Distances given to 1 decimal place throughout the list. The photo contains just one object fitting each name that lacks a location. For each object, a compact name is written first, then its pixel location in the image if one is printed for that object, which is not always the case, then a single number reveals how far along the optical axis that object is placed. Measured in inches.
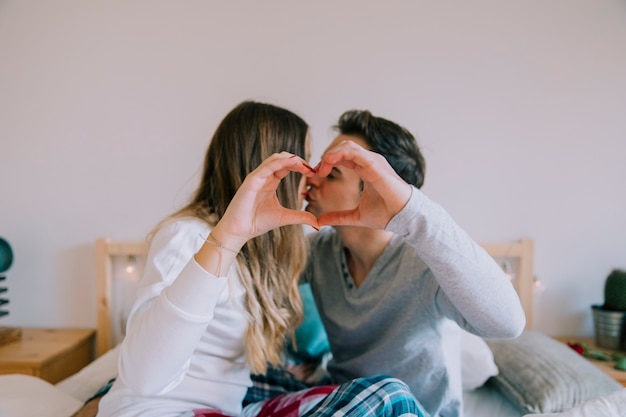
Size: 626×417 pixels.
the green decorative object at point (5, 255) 68.3
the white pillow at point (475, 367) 54.2
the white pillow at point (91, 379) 53.9
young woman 29.4
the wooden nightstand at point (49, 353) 60.8
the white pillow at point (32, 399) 43.9
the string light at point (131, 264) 73.7
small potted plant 66.3
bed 46.8
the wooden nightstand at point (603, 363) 57.5
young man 31.6
